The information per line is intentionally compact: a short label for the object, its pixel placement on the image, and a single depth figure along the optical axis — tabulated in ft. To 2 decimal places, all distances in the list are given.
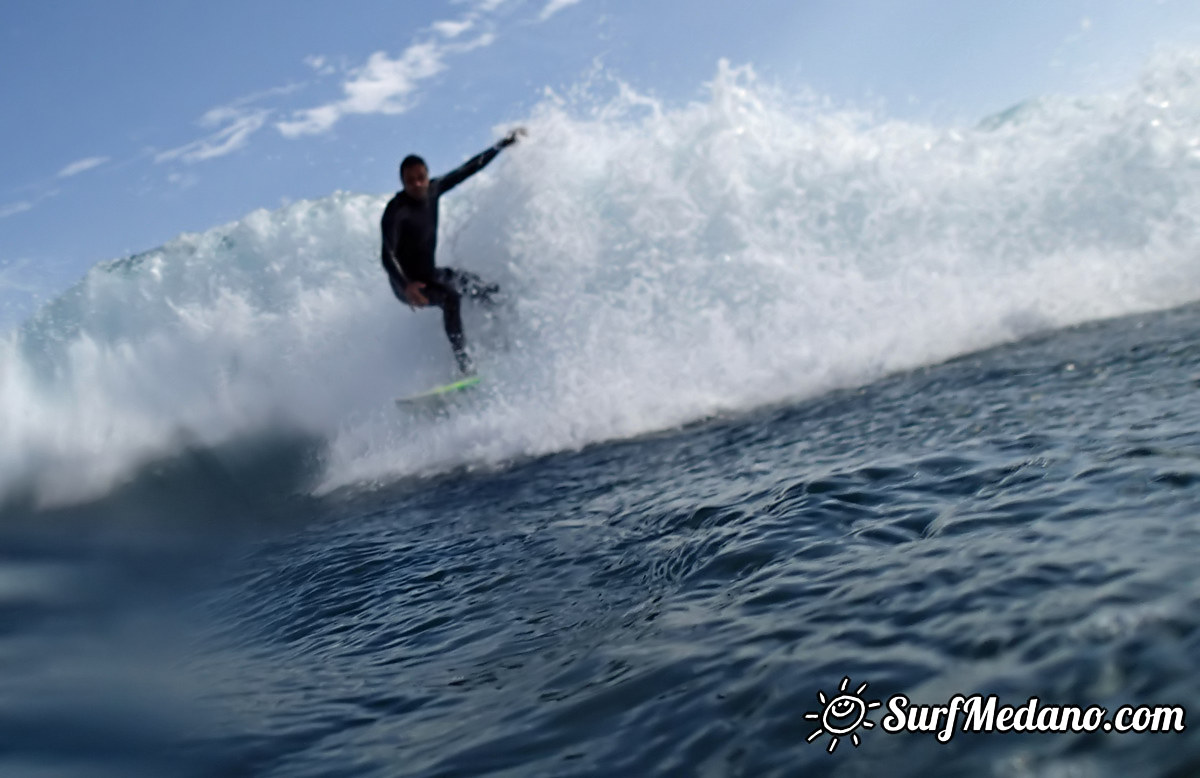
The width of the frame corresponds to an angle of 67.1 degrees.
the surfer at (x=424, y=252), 30.94
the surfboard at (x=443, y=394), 30.37
